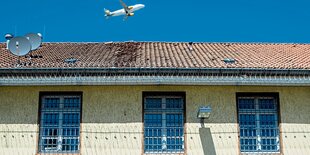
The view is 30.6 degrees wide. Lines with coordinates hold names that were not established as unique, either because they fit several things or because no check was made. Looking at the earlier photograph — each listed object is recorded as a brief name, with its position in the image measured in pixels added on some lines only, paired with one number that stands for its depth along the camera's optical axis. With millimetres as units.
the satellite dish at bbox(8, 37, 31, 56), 16812
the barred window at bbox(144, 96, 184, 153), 15906
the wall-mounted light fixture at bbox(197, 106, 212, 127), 15173
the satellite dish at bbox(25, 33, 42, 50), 17719
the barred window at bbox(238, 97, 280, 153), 16094
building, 15469
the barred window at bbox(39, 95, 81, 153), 15930
